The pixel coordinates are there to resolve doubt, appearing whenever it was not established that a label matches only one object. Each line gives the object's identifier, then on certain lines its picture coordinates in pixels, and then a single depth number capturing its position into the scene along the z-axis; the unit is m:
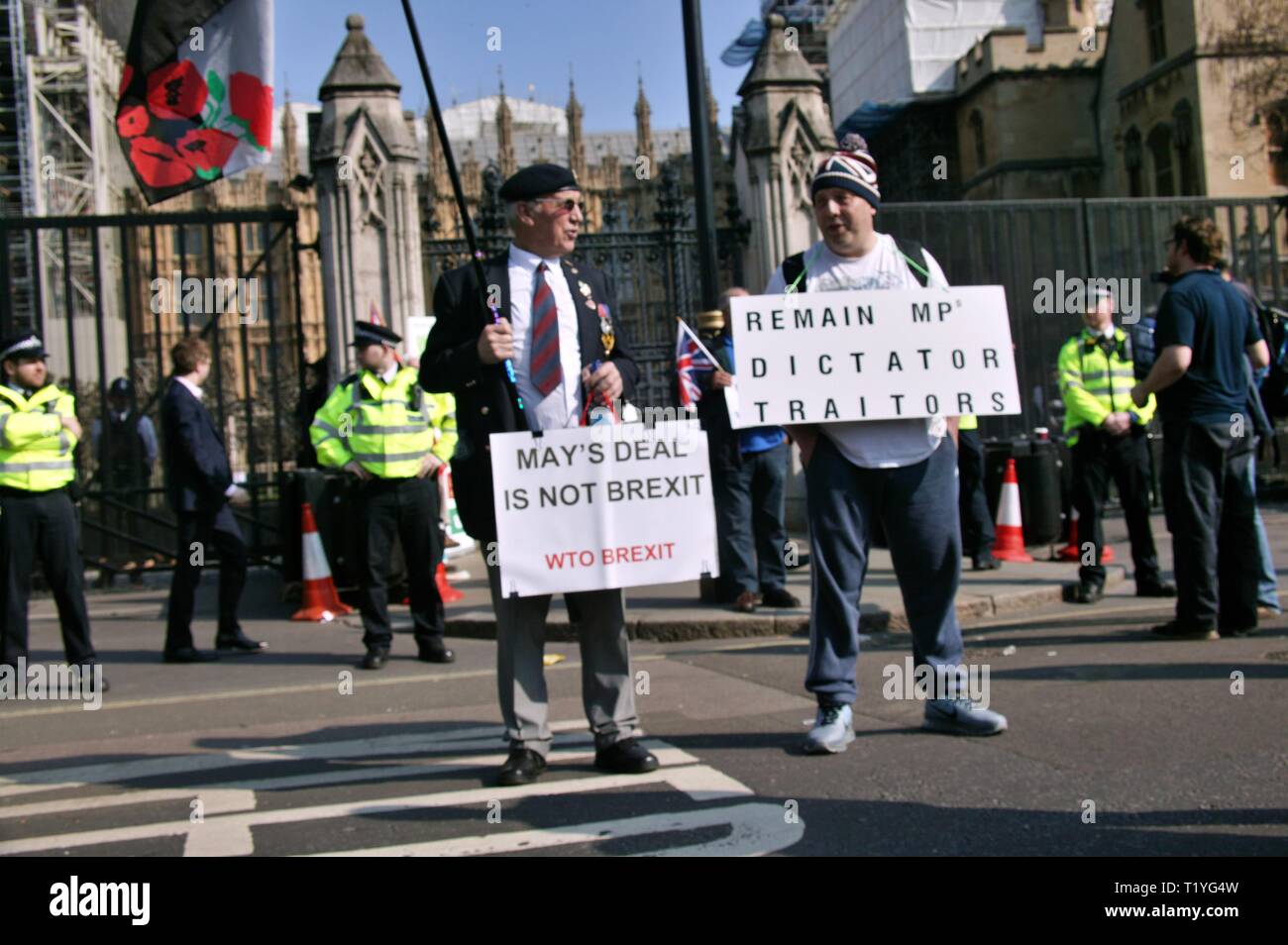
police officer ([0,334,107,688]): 7.87
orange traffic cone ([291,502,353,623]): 10.48
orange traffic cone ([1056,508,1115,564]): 10.96
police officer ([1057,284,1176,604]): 8.84
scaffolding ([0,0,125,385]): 34.25
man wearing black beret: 4.86
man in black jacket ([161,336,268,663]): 8.82
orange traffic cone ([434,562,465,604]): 10.68
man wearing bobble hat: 5.18
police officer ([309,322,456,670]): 8.14
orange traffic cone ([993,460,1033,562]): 11.17
